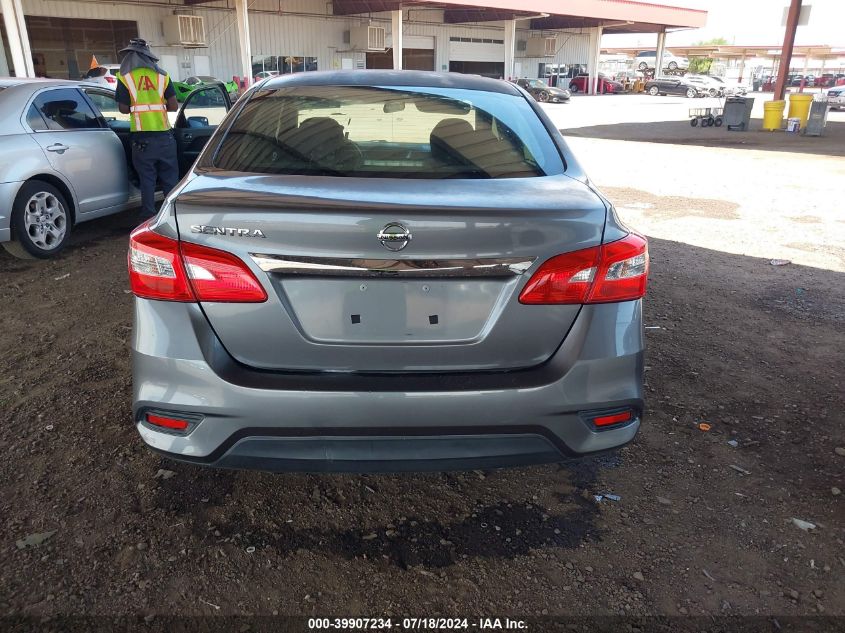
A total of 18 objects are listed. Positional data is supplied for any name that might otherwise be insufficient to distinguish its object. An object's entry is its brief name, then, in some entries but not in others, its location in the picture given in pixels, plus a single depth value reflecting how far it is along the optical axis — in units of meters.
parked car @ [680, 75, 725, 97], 48.44
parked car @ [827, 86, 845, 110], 34.75
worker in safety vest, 6.78
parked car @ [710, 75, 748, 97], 46.50
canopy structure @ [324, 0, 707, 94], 32.88
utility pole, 20.70
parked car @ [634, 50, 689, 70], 66.26
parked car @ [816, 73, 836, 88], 62.97
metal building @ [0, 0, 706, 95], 27.00
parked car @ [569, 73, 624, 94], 50.00
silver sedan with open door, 5.56
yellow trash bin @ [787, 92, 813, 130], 19.48
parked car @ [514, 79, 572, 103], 38.94
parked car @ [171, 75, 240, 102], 18.30
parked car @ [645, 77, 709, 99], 48.84
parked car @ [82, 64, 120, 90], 20.79
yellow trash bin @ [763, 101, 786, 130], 19.50
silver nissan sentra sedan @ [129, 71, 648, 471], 2.06
